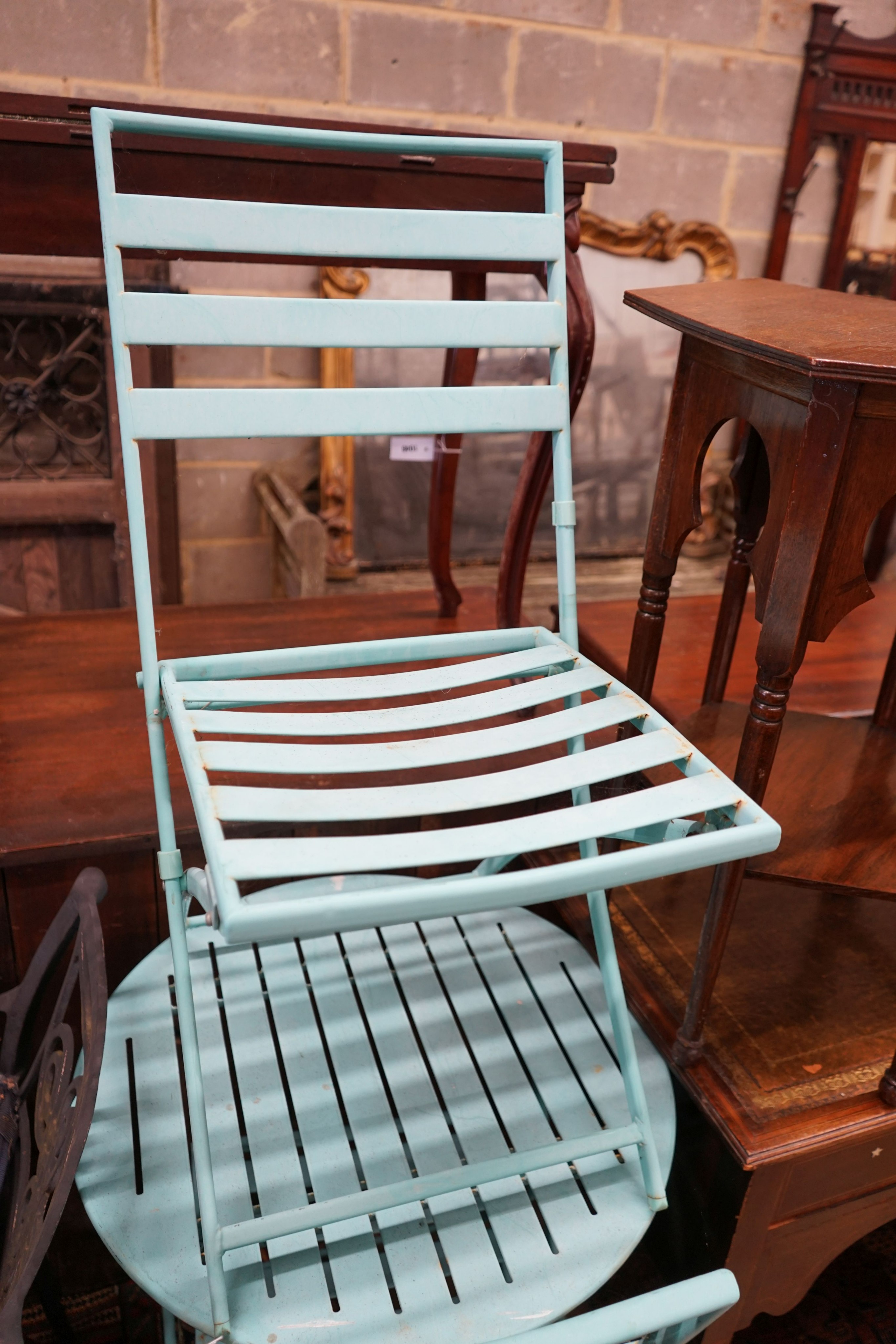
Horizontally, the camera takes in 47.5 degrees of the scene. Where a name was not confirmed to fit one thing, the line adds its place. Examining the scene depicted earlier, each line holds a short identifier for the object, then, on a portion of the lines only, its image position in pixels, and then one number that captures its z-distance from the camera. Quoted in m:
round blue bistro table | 0.91
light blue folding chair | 0.83
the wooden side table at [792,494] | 0.89
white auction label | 1.78
